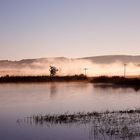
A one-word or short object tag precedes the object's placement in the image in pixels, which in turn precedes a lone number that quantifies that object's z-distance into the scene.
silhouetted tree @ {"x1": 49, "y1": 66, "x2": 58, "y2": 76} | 177.24
